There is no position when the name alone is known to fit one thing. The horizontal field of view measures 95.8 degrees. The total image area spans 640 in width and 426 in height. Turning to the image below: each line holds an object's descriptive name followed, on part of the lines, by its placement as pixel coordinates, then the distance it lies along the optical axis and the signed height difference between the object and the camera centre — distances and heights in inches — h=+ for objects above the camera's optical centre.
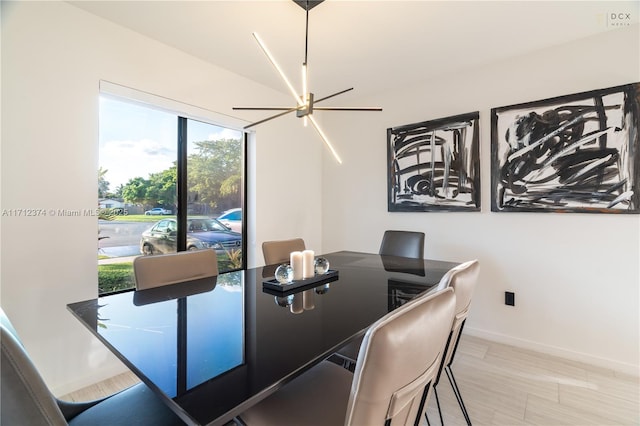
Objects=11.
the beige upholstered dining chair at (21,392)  22.1 -14.5
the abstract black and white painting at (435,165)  110.7 +19.2
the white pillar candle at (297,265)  63.2 -11.7
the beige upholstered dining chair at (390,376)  26.0 -16.1
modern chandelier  65.2 +24.2
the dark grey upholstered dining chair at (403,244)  99.9 -11.8
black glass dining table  27.3 -16.3
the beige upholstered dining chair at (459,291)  42.9 -12.6
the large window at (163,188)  89.6 +8.7
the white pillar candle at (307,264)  64.2 -11.7
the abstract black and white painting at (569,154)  84.1 +18.5
